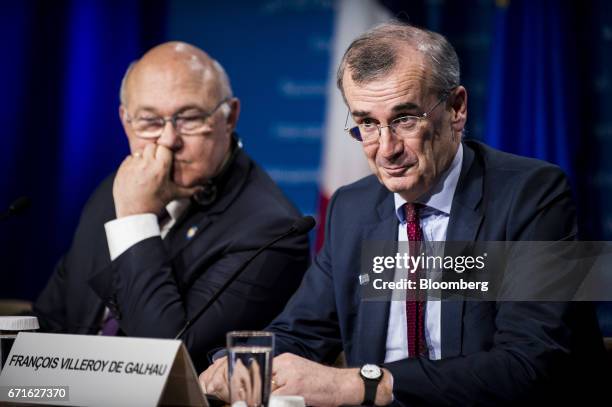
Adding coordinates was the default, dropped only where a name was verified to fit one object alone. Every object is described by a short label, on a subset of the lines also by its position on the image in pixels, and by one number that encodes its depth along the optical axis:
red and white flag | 8.80
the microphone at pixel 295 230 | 4.29
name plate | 3.26
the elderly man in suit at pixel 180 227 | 5.28
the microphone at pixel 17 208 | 5.13
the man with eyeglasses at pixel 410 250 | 3.83
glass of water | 3.07
